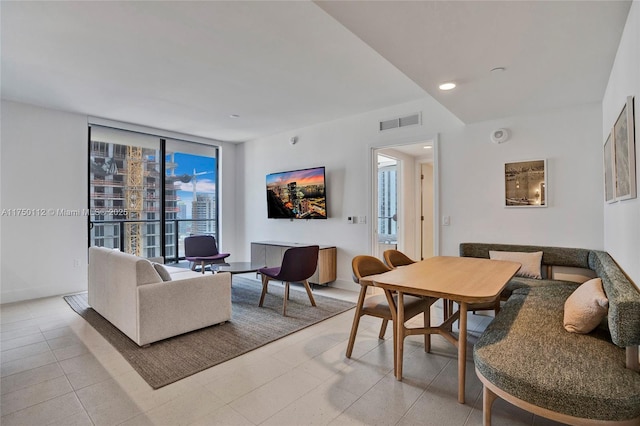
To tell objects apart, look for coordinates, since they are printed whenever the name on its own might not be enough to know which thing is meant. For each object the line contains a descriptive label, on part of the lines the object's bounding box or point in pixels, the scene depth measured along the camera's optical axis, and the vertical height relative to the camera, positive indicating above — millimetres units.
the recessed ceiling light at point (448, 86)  2745 +1113
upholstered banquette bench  1348 -714
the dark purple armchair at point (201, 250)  5297 -564
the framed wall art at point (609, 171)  2406 +340
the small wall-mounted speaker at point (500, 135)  3685 +903
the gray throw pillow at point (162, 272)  3124 -525
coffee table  4083 -676
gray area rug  2525 -1137
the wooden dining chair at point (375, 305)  2572 -744
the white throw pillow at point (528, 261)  3318 -488
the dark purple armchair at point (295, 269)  3768 -626
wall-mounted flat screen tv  5293 +378
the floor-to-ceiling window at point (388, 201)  6250 +287
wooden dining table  1979 -459
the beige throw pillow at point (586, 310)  1821 -563
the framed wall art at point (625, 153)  1767 +360
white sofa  2855 -768
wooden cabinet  4918 -655
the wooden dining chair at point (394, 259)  3352 -459
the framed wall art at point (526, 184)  3516 +340
